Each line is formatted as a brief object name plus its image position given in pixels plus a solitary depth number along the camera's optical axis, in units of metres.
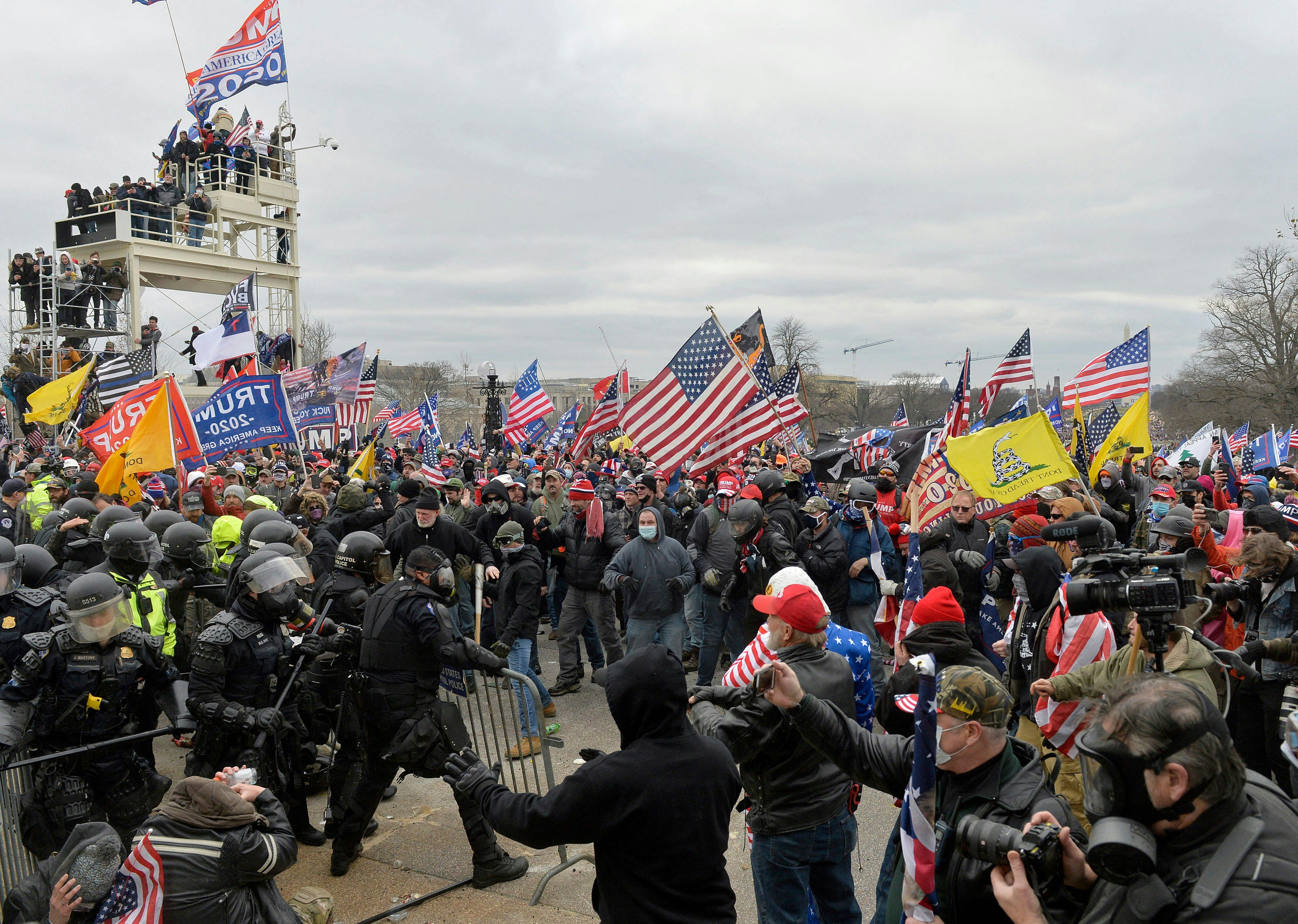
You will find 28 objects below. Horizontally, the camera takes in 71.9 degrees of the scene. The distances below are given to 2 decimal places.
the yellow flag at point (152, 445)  9.67
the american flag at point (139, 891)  2.94
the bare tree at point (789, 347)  52.94
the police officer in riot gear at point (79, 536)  7.17
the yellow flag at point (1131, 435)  11.21
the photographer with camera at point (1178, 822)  1.73
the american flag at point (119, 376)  15.61
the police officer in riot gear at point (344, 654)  5.38
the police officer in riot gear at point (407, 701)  5.01
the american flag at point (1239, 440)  18.11
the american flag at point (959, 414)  10.76
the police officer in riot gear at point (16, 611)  5.11
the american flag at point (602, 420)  15.40
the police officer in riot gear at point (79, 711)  4.41
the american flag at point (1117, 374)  12.65
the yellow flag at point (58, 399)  13.61
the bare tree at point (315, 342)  66.12
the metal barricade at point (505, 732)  5.28
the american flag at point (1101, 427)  13.97
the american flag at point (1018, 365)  12.24
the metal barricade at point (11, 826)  4.51
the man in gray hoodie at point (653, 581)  8.15
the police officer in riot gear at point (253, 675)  4.86
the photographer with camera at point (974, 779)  2.36
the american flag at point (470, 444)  25.96
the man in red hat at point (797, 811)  3.59
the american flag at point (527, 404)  20.03
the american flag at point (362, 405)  17.95
